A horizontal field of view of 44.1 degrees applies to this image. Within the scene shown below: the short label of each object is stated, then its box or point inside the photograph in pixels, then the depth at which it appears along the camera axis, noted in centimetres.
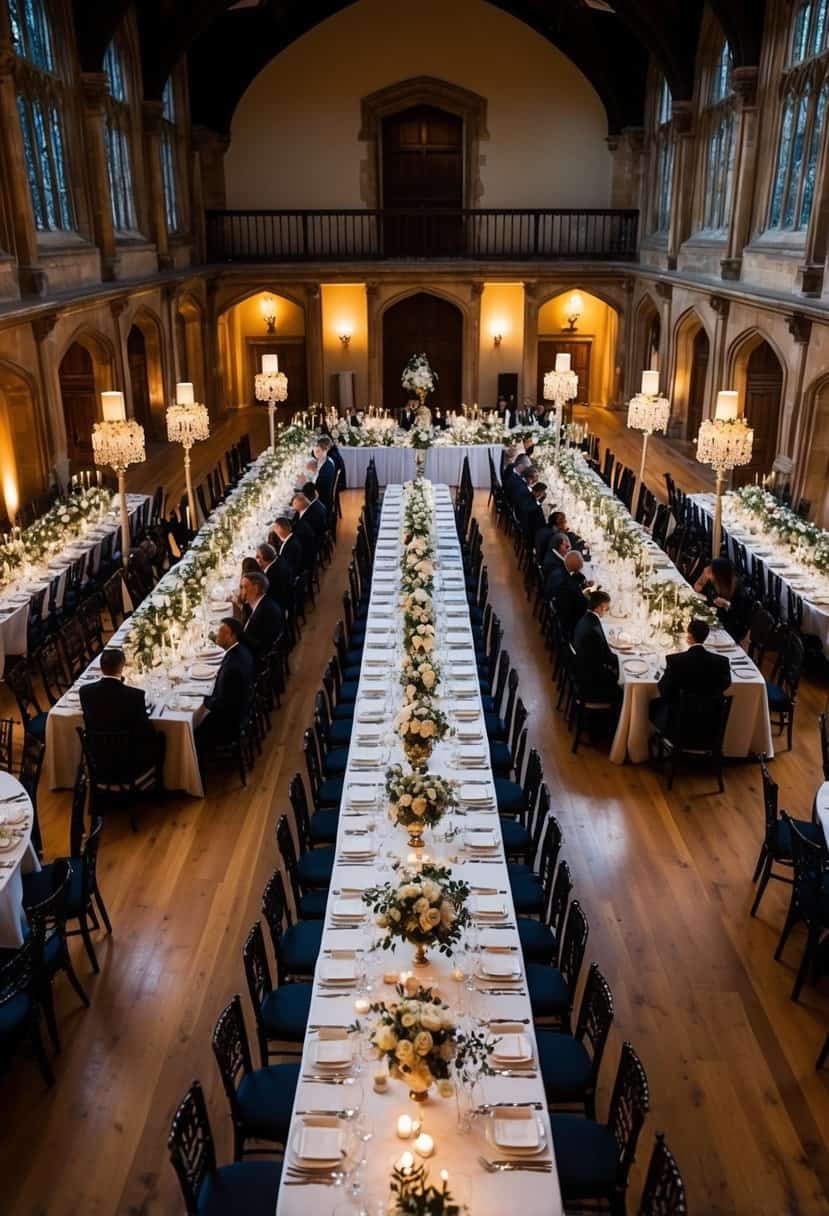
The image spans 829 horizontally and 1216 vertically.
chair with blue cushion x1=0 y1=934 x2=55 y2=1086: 512
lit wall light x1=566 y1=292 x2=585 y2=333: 2608
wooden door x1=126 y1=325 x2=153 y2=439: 2106
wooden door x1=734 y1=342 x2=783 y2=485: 1817
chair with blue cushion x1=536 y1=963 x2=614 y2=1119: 468
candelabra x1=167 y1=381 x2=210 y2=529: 1227
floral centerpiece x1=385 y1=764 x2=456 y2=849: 526
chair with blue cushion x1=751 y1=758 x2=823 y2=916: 657
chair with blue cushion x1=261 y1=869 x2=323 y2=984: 547
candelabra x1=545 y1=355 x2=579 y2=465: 1672
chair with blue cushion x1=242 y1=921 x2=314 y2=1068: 509
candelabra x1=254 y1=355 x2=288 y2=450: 1592
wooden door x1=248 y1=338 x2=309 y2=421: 2603
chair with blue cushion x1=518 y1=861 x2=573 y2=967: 572
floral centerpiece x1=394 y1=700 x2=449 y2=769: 589
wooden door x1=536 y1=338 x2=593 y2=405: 2647
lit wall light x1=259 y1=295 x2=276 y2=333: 2588
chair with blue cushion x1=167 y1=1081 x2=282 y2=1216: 402
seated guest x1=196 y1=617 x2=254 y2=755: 823
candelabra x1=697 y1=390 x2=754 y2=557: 1058
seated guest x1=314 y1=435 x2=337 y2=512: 1491
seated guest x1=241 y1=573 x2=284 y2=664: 934
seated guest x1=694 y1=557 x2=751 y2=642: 1008
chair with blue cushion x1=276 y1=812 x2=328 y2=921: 599
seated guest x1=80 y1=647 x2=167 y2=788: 759
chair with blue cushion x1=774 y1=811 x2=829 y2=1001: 594
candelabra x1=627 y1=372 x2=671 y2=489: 1325
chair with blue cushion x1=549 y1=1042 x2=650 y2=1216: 418
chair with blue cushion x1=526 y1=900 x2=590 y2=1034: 521
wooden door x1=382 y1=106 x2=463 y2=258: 2492
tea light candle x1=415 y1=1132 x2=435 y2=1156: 389
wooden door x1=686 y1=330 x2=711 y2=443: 2084
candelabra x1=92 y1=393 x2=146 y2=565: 1095
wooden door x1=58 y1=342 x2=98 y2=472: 1925
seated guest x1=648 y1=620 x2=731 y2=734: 795
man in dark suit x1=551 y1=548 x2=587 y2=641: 971
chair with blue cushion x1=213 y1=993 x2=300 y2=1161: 452
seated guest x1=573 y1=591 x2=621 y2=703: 880
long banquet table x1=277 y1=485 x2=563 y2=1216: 389
